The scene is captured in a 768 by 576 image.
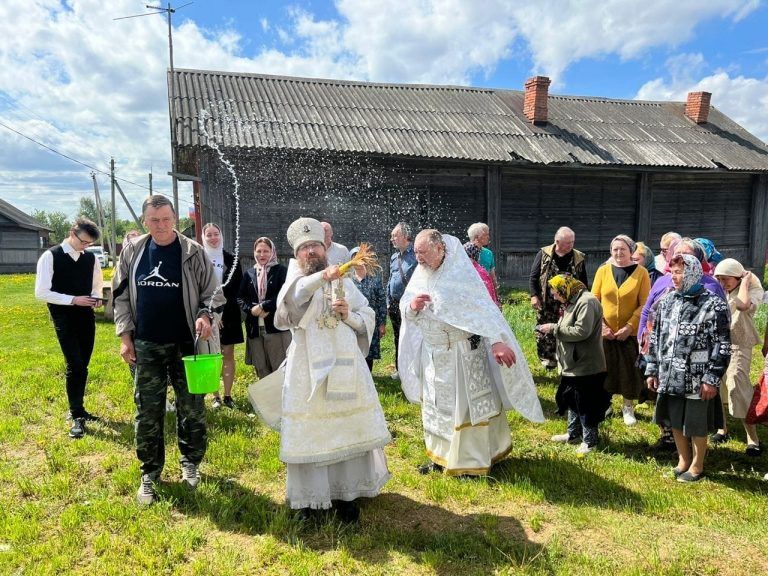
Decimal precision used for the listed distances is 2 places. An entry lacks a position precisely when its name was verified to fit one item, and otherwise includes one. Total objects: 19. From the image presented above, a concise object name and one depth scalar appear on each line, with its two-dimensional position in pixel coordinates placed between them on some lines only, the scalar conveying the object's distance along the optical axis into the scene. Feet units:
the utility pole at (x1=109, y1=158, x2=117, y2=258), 79.85
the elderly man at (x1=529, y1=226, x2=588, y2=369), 20.21
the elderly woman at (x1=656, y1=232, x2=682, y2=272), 18.08
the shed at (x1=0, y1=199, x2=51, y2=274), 110.11
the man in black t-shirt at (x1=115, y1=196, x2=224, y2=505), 12.37
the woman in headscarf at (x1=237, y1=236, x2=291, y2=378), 17.87
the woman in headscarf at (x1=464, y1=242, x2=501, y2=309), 19.36
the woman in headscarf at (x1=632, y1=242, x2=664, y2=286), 18.21
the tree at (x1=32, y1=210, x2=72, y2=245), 247.54
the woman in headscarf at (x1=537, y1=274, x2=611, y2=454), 14.75
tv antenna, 39.16
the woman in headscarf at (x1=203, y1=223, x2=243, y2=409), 18.78
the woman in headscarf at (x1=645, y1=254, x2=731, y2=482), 12.46
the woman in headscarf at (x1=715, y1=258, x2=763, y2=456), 15.70
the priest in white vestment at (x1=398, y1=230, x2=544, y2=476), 13.17
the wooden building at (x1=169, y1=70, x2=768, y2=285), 41.39
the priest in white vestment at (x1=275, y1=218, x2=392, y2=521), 11.10
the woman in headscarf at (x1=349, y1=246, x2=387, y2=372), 20.90
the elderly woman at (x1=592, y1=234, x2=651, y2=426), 16.97
